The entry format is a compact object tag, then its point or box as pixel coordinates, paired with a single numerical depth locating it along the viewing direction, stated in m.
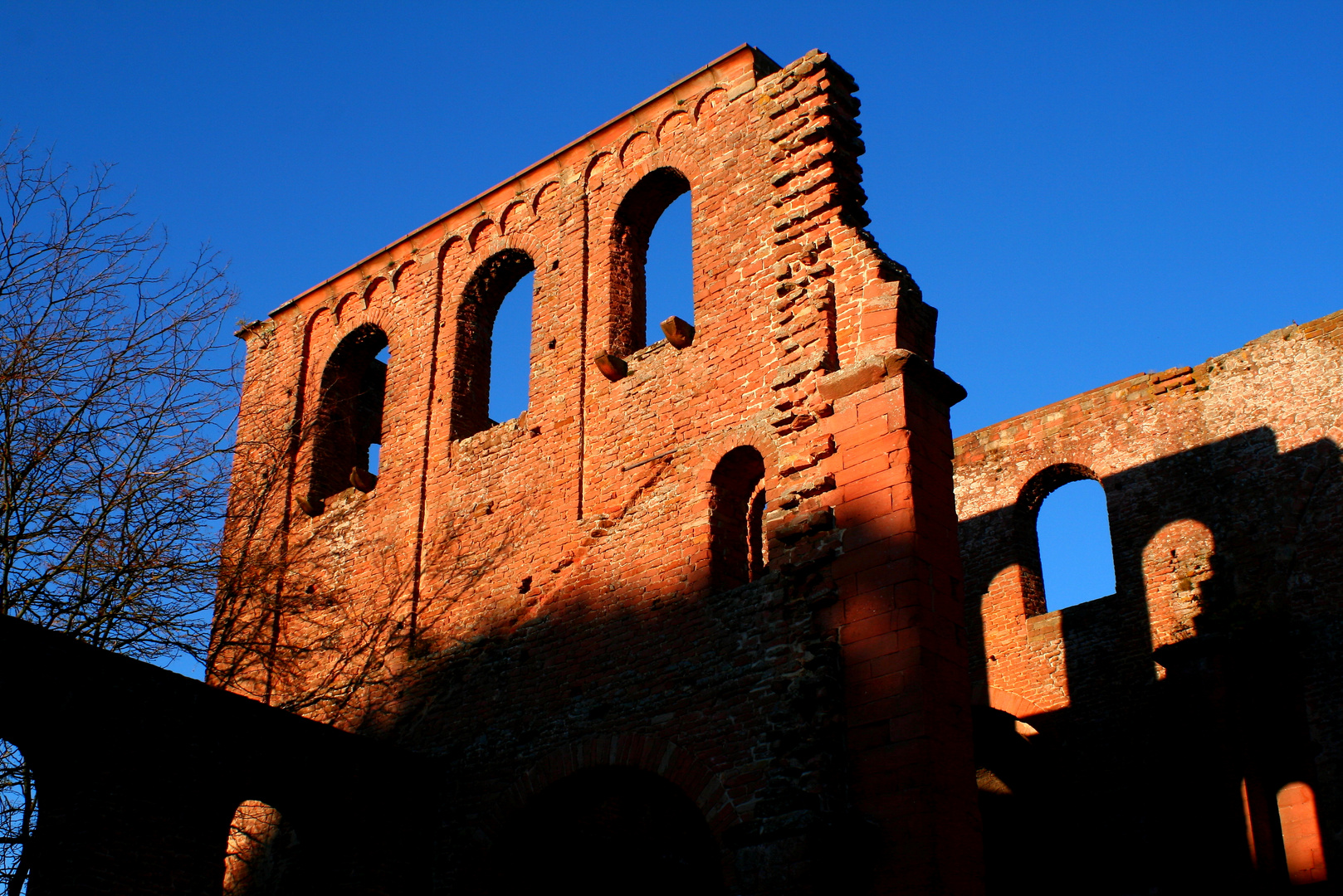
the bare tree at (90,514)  9.60
